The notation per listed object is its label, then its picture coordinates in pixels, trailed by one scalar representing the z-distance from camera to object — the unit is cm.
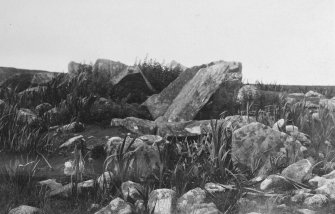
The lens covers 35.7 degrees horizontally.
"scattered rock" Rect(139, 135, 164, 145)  784
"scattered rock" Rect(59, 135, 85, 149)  803
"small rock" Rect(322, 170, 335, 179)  670
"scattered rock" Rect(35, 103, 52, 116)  972
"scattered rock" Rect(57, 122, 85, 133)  880
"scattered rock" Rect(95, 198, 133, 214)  555
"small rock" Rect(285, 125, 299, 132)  890
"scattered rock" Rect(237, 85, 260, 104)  1094
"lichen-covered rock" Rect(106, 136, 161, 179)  682
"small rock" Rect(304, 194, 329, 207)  586
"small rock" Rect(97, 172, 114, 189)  619
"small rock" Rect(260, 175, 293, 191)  628
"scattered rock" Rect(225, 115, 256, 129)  874
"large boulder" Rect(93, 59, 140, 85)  1298
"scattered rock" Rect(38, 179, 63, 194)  652
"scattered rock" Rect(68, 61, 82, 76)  1360
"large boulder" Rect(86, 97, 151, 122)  955
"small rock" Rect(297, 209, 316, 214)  560
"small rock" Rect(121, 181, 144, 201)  596
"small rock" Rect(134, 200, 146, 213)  559
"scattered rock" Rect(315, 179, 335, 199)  608
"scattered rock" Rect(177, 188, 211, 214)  562
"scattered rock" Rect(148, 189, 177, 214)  558
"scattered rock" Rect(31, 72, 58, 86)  1209
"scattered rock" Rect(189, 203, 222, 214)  541
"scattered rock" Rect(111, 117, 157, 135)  879
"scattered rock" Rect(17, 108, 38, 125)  885
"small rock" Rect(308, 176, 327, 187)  643
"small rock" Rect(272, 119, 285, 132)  868
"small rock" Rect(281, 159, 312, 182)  656
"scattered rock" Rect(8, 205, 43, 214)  553
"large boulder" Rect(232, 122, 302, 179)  718
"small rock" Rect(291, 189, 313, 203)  599
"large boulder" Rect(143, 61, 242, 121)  1002
